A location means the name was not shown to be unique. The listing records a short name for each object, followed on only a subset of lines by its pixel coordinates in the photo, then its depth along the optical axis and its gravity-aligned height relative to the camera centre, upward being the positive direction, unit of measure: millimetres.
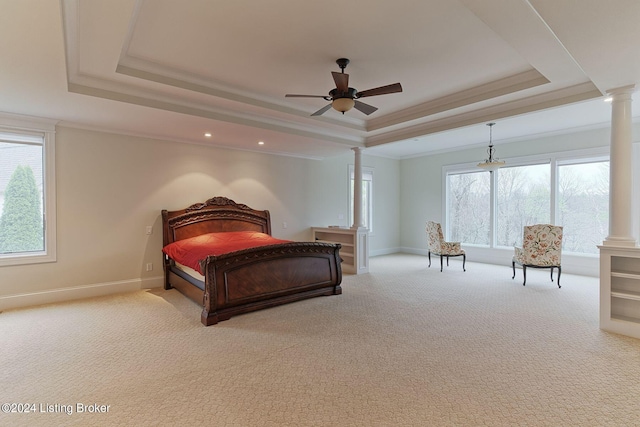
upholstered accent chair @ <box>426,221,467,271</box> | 6332 -688
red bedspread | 4125 -521
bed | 3629 -730
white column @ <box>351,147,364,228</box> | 6246 +354
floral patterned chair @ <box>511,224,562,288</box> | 5004 -565
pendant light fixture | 5951 +864
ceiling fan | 3057 +1182
